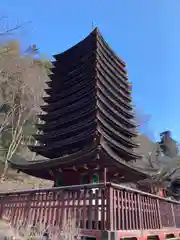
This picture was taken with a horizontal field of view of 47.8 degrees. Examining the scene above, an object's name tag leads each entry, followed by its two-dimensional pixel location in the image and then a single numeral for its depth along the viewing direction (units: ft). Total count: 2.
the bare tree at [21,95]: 76.66
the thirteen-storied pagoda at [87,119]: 33.55
